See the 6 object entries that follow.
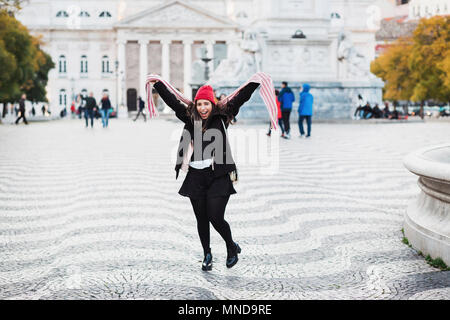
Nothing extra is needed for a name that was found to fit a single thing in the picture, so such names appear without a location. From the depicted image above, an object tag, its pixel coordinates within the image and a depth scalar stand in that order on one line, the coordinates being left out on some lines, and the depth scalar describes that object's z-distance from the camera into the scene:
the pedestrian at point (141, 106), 41.04
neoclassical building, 82.44
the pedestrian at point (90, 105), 27.61
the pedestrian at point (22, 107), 32.22
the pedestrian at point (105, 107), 27.78
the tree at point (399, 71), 48.52
